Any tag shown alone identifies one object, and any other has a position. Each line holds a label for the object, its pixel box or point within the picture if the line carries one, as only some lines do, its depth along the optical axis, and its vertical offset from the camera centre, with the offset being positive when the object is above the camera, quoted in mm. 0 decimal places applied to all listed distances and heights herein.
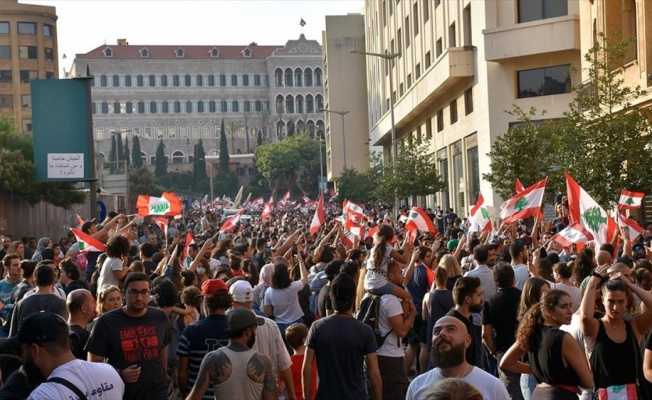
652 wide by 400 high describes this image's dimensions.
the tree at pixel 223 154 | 136625 +6793
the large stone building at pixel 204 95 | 147000 +15867
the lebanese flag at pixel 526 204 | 16656 -138
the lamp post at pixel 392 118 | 42656 +3547
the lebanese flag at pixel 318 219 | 21172 -342
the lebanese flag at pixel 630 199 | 17328 -136
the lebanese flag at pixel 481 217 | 19516 -387
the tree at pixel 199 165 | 136625 +5492
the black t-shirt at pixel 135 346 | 7223 -945
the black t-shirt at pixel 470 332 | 8305 -1097
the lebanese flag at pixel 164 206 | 20750 +51
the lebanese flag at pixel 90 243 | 14141 -433
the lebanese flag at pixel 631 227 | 14533 -514
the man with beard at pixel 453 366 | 5191 -839
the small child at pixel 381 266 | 9062 -589
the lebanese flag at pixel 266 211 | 34438 -215
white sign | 19828 +898
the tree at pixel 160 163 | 138125 +6014
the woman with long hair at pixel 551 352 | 6449 -998
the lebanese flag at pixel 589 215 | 12436 -287
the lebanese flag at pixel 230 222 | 21609 -345
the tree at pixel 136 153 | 137125 +7361
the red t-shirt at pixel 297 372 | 8688 -1406
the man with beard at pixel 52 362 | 4848 -700
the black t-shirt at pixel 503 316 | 8844 -1017
